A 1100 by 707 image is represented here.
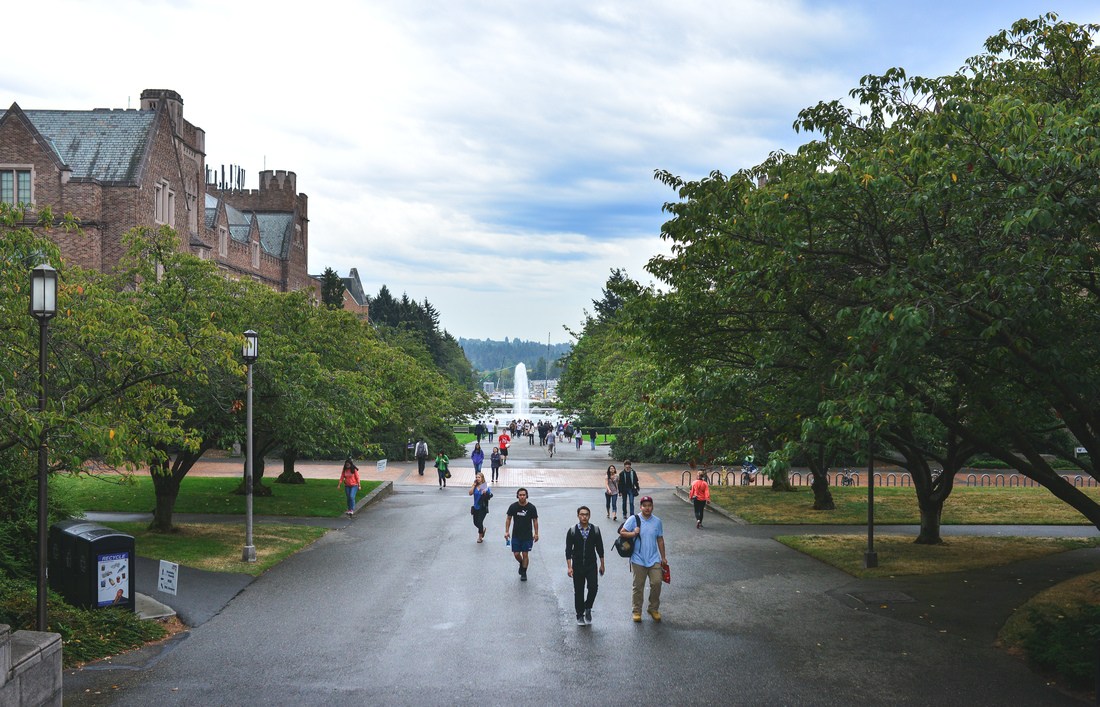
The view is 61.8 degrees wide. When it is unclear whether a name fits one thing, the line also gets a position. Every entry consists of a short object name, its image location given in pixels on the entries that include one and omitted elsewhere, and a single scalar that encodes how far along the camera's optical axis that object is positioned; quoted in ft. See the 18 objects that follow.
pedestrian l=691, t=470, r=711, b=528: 77.41
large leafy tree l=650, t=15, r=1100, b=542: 33.22
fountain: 389.23
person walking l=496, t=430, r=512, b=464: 146.79
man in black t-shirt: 52.31
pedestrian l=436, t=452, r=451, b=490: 111.75
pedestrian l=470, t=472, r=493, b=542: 66.03
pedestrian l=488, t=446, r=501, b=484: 120.88
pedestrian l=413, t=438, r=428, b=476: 130.41
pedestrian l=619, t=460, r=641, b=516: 79.82
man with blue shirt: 42.22
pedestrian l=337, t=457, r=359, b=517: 82.38
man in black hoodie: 41.93
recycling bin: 41.63
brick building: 132.26
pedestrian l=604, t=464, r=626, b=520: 81.66
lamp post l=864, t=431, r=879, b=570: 57.94
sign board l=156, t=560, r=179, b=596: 43.91
